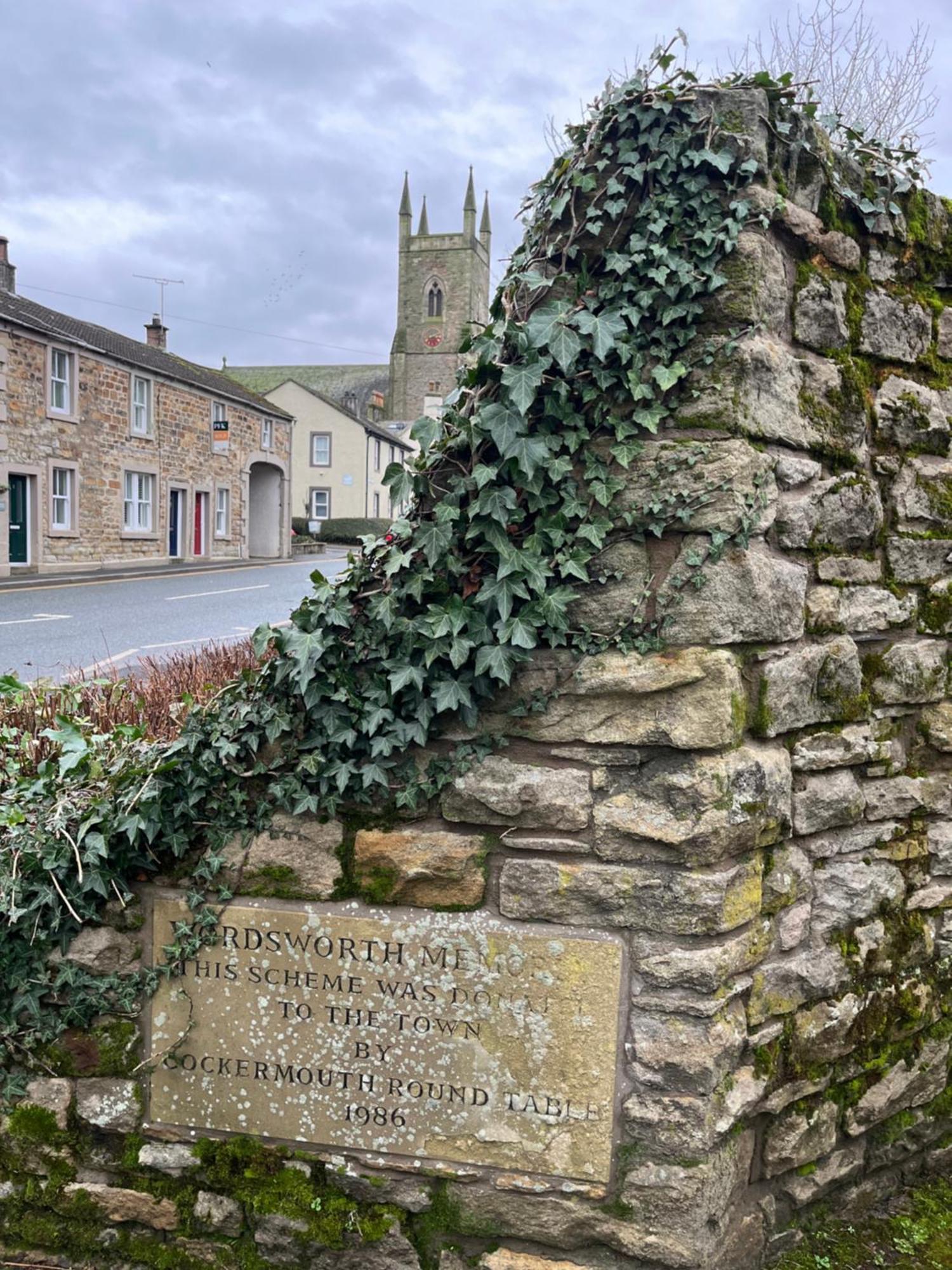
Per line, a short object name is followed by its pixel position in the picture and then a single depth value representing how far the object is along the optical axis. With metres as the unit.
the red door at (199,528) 29.30
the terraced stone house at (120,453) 22.08
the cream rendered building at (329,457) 43.91
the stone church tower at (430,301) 69.00
